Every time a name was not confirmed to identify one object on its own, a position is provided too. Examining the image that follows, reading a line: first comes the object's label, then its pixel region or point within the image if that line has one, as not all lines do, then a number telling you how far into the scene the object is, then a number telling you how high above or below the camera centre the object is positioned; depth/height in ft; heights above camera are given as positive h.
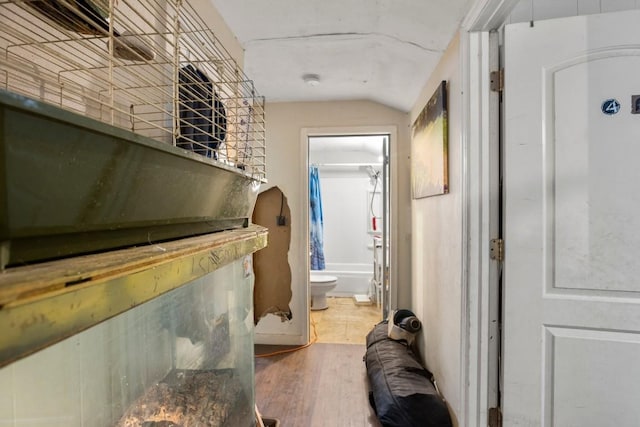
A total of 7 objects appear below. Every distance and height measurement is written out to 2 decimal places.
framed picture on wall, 5.12 +1.40
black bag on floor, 4.91 -3.15
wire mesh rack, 1.85 +1.21
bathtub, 14.23 -3.28
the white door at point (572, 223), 3.60 -0.07
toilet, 11.71 -2.93
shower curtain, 13.83 -0.57
